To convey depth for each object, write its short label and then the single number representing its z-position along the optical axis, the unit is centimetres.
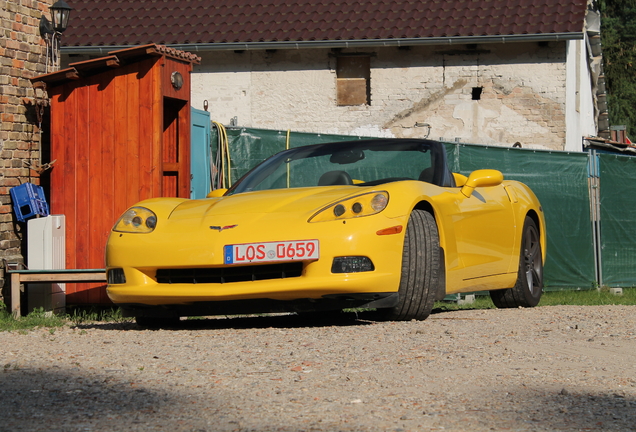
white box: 1578
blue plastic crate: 1603
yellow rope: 1859
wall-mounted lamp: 1721
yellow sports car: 1000
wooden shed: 1554
